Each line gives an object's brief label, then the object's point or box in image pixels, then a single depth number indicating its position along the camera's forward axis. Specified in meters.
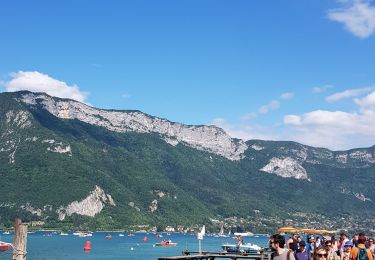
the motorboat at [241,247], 85.66
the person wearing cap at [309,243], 24.51
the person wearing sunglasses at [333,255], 24.46
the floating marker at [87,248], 121.62
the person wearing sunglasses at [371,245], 20.88
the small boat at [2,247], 88.29
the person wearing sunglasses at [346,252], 20.41
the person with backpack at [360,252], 16.44
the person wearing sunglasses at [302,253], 16.97
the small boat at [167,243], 150.75
